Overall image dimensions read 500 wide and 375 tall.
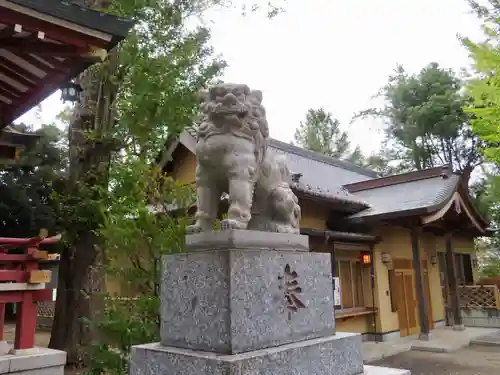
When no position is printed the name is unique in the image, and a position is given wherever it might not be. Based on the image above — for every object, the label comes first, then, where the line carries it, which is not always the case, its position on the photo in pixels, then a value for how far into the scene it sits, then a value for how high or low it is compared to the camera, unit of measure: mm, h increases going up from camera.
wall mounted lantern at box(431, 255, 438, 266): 13591 +404
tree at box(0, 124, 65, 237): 14195 +2938
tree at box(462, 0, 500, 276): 8359 +3752
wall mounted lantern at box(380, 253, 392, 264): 11227 +435
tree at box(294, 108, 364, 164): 28953 +9511
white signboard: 9156 -356
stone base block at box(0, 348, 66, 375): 4910 -983
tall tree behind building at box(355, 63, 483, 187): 20000 +7433
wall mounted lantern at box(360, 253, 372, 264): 10852 +405
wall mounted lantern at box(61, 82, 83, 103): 4477 +1985
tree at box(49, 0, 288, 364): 6211 +2625
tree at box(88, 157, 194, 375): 3943 +278
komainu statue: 2646 +703
